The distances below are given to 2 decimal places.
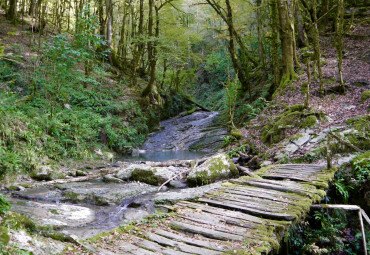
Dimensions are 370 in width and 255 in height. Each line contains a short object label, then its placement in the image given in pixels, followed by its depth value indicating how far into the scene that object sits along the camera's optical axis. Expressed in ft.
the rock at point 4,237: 7.29
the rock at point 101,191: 20.90
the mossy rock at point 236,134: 35.83
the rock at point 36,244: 8.50
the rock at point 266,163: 25.92
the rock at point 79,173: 28.37
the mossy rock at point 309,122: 27.87
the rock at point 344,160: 20.71
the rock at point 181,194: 19.62
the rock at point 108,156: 38.82
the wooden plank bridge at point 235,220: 9.53
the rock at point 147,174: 26.50
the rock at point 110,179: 26.56
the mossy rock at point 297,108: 31.18
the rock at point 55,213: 15.79
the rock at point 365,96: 28.71
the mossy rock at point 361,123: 23.13
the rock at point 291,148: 25.63
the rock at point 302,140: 26.10
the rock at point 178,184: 24.74
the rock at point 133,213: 17.91
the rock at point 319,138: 25.14
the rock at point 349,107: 28.62
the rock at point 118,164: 34.70
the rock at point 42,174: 24.81
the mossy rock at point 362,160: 18.64
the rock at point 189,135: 49.85
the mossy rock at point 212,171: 24.41
